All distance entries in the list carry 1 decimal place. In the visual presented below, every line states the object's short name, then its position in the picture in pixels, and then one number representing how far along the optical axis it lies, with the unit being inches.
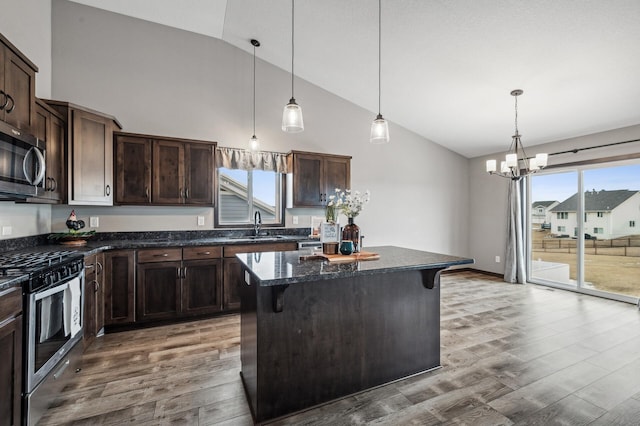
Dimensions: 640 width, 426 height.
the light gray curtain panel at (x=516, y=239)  206.1
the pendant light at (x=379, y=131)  94.4
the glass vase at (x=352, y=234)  90.7
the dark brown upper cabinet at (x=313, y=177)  170.6
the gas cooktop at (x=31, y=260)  65.9
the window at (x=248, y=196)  168.7
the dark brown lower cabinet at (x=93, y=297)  103.1
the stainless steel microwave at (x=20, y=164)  71.6
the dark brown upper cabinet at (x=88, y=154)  112.5
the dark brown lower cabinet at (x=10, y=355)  56.1
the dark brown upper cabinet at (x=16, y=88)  73.8
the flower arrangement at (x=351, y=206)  87.7
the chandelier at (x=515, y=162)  132.3
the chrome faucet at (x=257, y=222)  166.3
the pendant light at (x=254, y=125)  160.4
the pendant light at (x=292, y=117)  87.0
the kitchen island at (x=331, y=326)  69.2
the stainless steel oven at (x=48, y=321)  64.4
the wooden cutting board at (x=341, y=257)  82.5
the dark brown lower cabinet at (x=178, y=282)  126.0
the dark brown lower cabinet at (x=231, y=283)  140.3
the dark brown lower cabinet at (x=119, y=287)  119.0
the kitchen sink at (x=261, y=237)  156.9
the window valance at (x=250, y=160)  160.6
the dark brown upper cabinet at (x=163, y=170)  132.9
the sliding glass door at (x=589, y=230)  164.2
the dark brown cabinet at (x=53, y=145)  97.1
